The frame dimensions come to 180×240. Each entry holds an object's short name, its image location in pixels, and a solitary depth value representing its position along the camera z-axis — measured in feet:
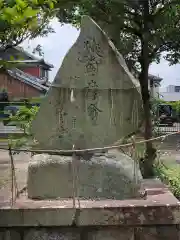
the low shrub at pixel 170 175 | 14.32
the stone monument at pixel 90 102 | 9.82
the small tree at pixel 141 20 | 17.31
